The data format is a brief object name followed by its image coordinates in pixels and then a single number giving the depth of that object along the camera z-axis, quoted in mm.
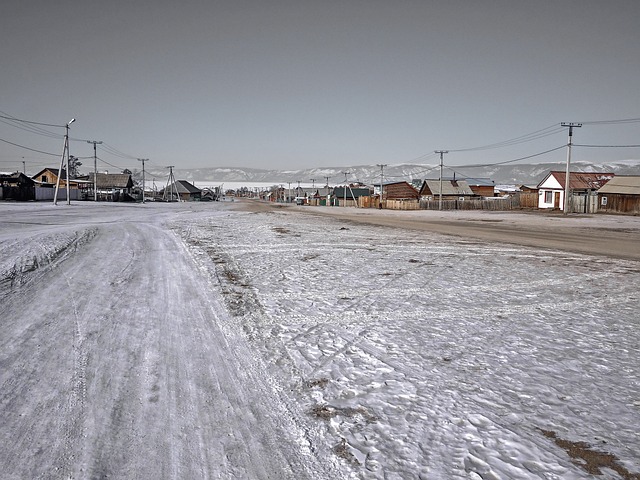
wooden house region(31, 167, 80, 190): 92938
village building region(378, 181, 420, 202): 84125
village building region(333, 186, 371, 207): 102006
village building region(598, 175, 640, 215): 44116
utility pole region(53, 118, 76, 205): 40038
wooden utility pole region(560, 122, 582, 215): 40375
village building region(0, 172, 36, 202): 53594
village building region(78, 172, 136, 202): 85812
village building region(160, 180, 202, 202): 122938
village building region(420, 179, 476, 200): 74125
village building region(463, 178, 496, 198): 87750
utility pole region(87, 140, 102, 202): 65944
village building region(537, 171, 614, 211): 54750
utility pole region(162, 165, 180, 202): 90438
